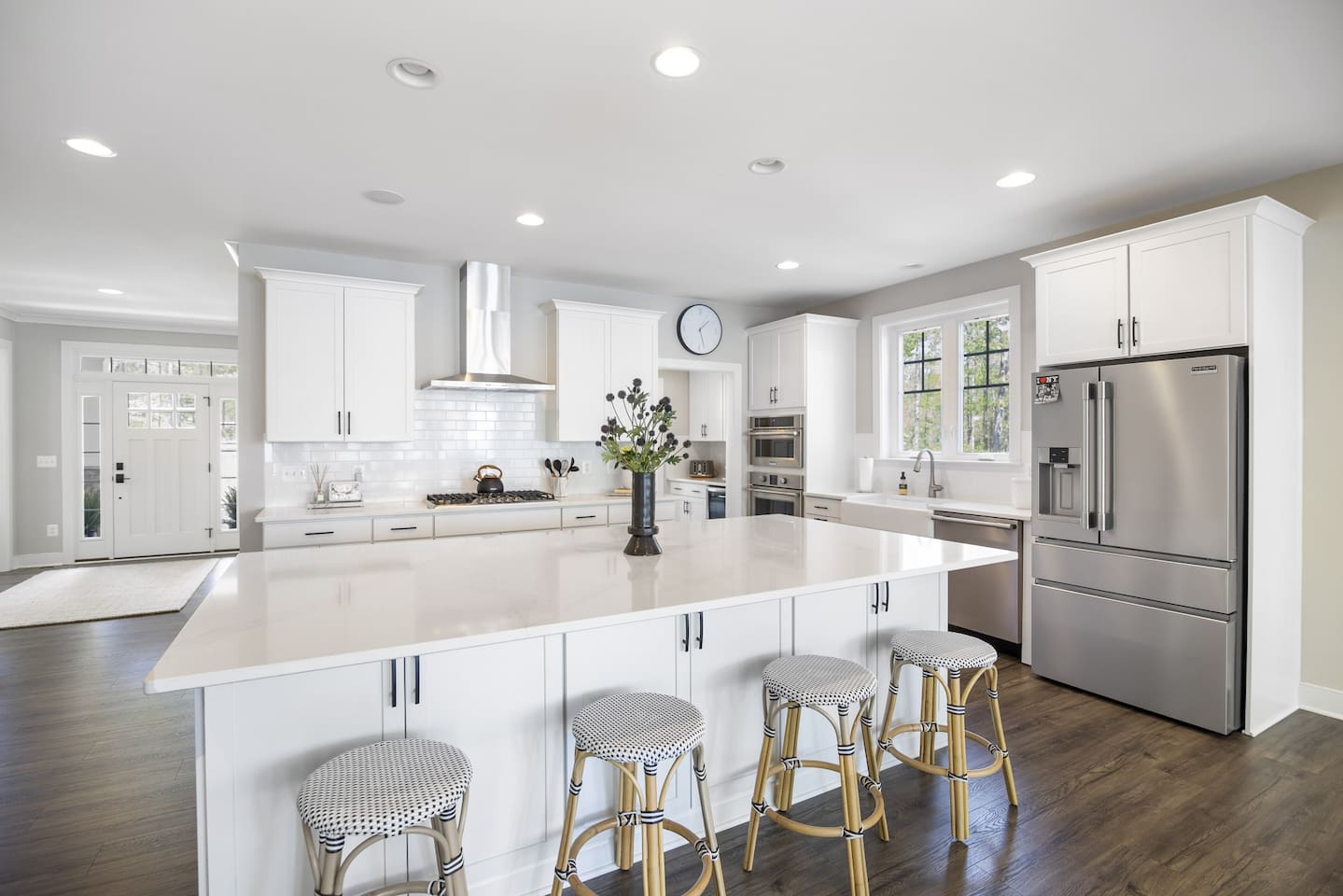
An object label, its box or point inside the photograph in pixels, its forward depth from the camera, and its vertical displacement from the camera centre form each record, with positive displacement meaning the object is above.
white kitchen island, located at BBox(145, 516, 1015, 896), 1.49 -0.61
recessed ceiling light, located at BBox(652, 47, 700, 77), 2.06 +1.28
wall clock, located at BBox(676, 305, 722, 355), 5.72 +1.08
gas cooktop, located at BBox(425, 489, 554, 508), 4.38 -0.35
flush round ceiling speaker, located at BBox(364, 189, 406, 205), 3.23 +1.30
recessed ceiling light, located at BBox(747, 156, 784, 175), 2.90 +1.30
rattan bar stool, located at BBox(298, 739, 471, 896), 1.29 -0.74
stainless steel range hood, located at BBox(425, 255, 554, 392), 4.56 +0.89
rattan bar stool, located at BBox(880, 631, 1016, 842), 2.12 -0.89
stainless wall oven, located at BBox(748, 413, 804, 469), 5.44 +0.05
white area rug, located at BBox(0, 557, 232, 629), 4.87 -1.23
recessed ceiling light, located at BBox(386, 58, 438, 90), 2.13 +1.28
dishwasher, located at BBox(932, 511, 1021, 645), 3.85 -0.89
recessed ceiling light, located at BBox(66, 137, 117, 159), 2.62 +1.28
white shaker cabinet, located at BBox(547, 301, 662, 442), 4.85 +0.69
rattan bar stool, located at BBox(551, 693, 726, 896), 1.56 -0.77
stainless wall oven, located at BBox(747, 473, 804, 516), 5.46 -0.42
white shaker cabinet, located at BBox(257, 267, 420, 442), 3.95 +0.58
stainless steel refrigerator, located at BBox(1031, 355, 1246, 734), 2.87 -0.44
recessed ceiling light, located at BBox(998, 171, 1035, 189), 3.02 +1.29
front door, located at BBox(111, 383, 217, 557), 6.98 -0.22
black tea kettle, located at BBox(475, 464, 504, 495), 4.68 -0.26
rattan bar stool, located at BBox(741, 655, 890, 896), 1.83 -0.87
